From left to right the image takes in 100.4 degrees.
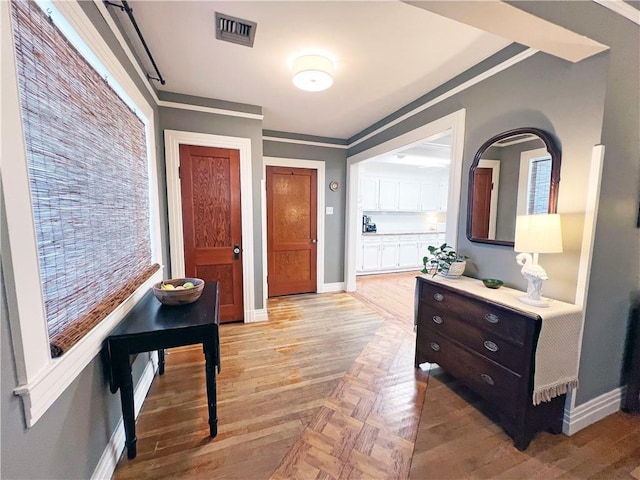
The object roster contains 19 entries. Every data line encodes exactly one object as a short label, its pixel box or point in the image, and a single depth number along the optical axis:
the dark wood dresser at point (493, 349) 1.52
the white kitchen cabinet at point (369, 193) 6.06
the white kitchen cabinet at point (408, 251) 6.10
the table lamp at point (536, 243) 1.51
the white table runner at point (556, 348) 1.48
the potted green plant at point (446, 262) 2.22
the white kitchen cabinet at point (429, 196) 6.63
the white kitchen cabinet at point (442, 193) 6.79
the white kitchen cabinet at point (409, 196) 6.40
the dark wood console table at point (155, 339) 1.41
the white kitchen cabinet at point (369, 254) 5.74
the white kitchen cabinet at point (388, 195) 6.20
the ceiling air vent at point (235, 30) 1.72
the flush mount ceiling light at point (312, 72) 2.04
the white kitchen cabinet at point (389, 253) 5.92
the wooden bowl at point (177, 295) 1.74
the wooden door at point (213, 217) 2.98
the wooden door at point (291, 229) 4.18
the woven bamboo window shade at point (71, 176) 0.94
